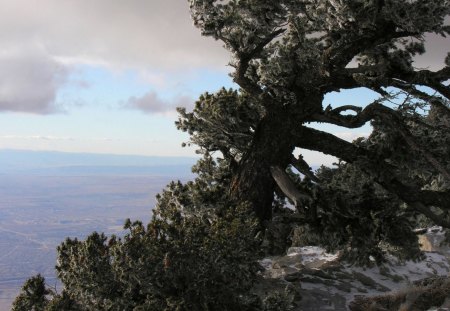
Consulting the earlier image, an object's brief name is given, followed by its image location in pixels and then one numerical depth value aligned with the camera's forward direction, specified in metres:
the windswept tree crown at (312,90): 10.91
